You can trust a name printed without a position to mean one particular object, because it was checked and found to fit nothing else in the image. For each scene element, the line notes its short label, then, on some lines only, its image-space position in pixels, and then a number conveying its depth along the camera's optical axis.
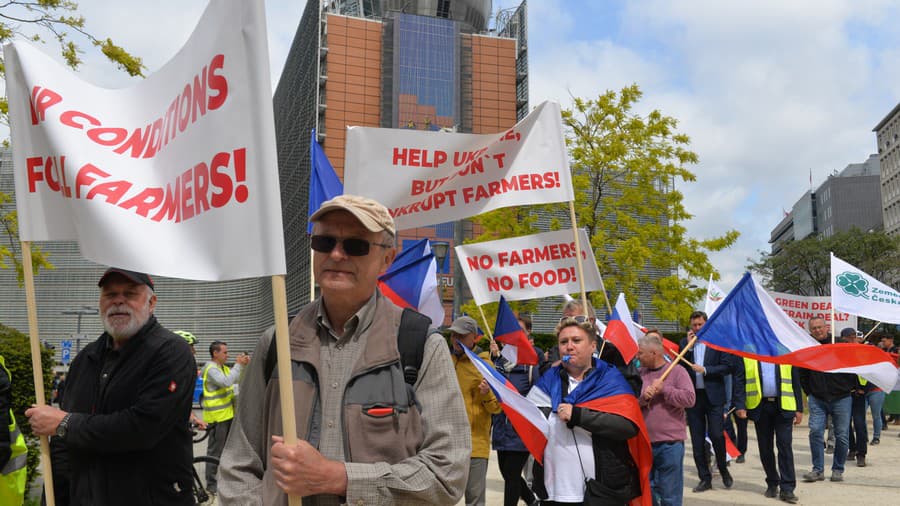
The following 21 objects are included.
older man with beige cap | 2.29
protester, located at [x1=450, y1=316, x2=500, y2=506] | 7.51
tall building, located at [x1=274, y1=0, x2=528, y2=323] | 68.56
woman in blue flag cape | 5.11
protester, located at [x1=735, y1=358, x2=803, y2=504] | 9.52
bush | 7.59
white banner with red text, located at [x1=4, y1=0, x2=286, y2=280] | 2.45
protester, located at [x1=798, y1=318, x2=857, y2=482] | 10.79
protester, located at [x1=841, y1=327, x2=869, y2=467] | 12.45
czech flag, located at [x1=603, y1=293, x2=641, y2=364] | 7.04
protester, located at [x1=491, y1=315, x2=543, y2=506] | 7.64
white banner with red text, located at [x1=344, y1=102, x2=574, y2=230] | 7.85
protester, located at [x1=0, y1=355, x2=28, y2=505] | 3.91
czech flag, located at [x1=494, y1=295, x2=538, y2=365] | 8.52
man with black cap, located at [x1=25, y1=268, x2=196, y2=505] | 3.50
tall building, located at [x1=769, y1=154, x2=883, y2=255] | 113.94
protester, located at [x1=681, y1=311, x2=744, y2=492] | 10.34
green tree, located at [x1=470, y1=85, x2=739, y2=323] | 22.17
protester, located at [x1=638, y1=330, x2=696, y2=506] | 7.39
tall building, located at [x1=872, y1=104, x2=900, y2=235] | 95.31
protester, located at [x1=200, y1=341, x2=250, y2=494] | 10.84
